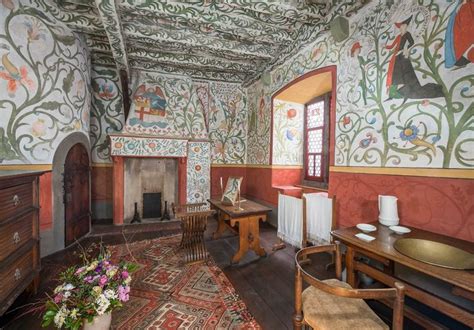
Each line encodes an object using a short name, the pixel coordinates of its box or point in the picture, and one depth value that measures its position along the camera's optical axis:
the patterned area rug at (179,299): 1.77
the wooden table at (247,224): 2.78
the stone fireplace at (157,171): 4.38
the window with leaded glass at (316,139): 3.94
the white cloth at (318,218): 2.81
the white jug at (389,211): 2.04
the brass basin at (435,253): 1.33
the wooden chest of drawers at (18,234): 1.64
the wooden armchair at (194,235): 2.77
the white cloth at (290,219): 3.13
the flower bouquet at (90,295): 1.27
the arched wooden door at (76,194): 3.36
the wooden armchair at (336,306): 1.03
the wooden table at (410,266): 1.21
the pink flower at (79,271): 1.41
